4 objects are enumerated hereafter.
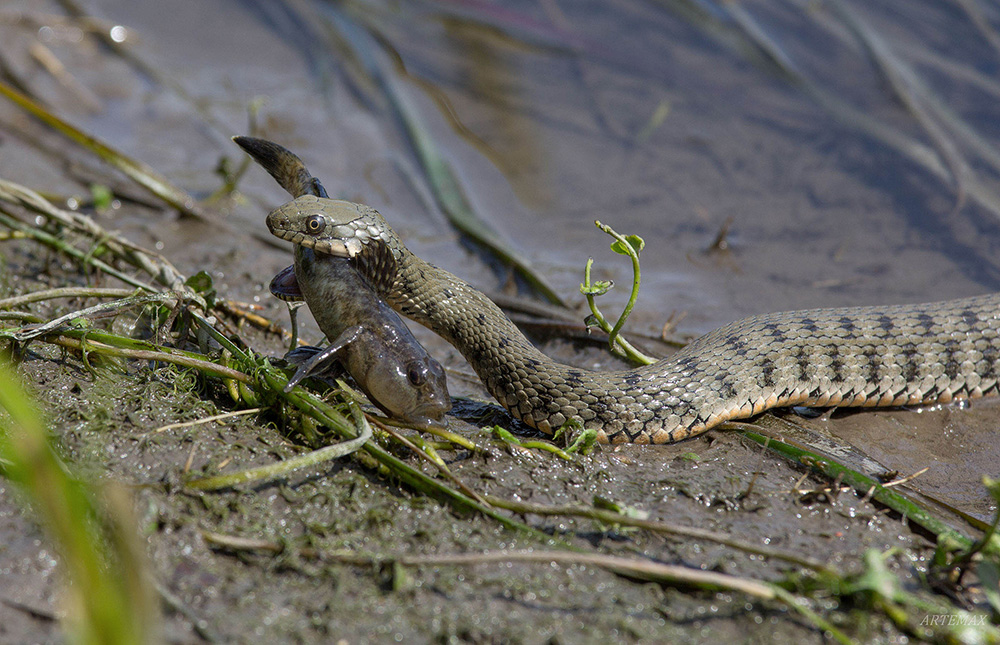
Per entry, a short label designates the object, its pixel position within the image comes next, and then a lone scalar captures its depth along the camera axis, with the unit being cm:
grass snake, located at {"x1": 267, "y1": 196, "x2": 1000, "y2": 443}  800
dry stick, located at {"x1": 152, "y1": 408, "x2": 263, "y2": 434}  640
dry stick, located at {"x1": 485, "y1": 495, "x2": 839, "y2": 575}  539
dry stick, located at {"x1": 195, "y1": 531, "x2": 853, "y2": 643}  519
